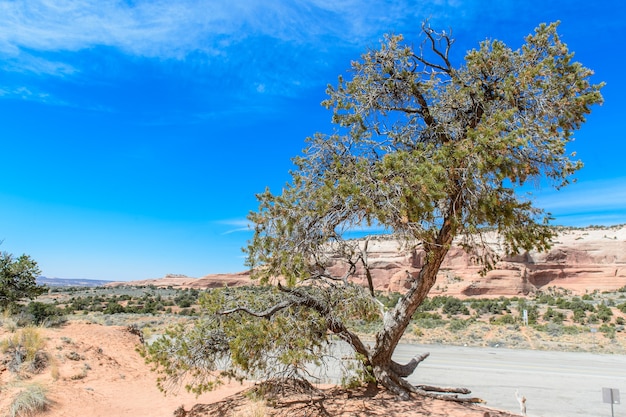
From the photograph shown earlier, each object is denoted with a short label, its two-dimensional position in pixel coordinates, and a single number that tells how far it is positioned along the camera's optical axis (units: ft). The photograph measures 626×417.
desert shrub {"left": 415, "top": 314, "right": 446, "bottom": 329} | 95.41
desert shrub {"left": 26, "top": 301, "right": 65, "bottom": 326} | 59.82
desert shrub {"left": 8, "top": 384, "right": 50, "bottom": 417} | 27.99
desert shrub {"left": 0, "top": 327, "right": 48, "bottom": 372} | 35.50
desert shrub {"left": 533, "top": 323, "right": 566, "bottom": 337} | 81.60
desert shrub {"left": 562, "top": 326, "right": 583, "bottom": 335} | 80.89
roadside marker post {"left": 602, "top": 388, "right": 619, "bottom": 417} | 23.18
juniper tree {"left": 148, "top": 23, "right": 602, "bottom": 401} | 20.71
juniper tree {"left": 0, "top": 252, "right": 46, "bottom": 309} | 64.28
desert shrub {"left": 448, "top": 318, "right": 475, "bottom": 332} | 91.06
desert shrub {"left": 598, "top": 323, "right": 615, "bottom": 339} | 76.23
